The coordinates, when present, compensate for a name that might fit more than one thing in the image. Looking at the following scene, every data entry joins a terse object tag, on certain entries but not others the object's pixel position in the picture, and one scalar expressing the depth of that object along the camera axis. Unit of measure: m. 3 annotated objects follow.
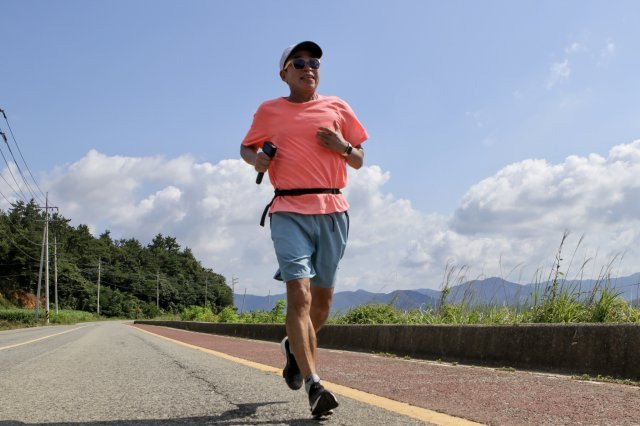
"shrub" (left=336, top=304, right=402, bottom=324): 11.61
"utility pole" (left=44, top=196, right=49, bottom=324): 57.39
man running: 3.38
